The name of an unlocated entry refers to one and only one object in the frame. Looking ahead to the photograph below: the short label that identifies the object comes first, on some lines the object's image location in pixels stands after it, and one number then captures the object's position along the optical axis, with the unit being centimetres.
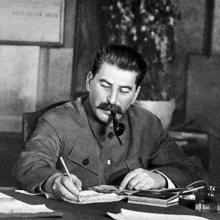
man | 528
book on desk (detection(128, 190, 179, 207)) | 430
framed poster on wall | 855
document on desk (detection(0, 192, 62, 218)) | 364
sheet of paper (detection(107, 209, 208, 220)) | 373
